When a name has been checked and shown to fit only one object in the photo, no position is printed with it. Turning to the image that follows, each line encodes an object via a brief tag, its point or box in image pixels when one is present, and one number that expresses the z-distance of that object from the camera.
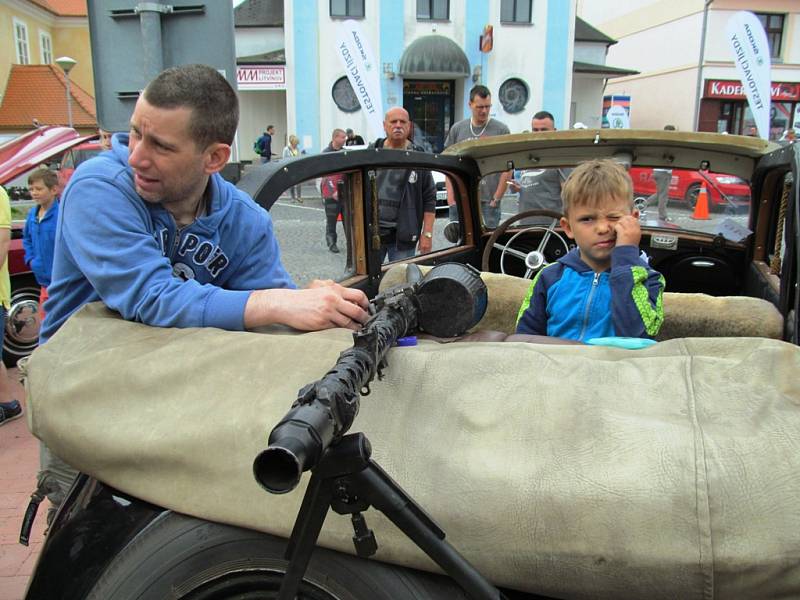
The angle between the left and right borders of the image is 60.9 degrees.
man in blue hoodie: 1.58
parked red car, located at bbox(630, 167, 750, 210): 3.86
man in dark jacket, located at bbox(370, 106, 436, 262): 4.95
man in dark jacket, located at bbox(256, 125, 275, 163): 22.66
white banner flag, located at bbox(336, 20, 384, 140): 9.70
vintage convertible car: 1.07
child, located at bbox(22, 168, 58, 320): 5.22
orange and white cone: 4.04
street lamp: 18.52
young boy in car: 2.22
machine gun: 0.85
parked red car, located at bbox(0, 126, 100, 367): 5.82
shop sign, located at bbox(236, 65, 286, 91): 24.22
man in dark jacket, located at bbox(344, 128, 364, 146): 11.68
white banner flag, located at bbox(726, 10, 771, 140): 11.03
